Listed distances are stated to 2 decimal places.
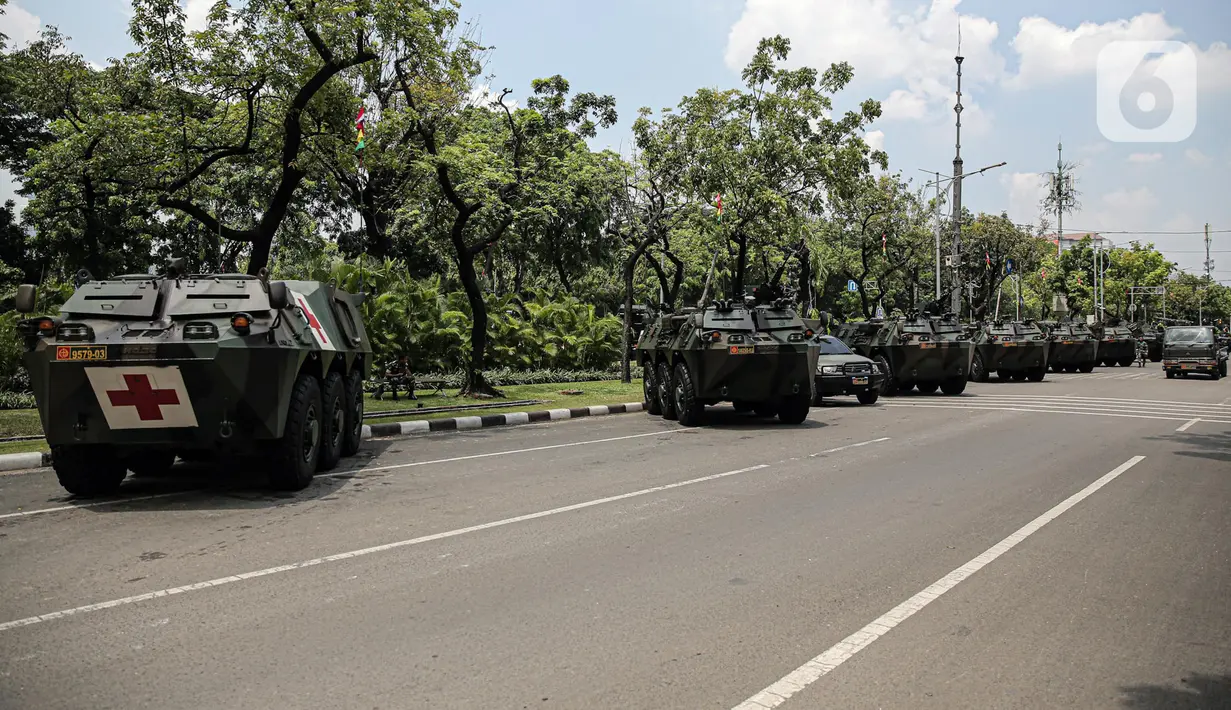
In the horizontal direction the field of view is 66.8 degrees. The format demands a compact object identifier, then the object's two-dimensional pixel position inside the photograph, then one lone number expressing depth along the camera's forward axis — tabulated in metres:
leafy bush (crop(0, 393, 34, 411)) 15.50
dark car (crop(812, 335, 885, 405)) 18.73
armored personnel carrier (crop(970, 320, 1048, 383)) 27.14
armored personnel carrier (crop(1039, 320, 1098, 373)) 32.16
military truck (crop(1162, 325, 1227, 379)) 28.94
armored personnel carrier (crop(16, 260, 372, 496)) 7.71
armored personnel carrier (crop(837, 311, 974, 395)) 21.45
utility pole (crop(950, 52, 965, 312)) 31.88
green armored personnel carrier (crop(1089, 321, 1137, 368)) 38.91
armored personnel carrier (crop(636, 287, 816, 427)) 14.12
